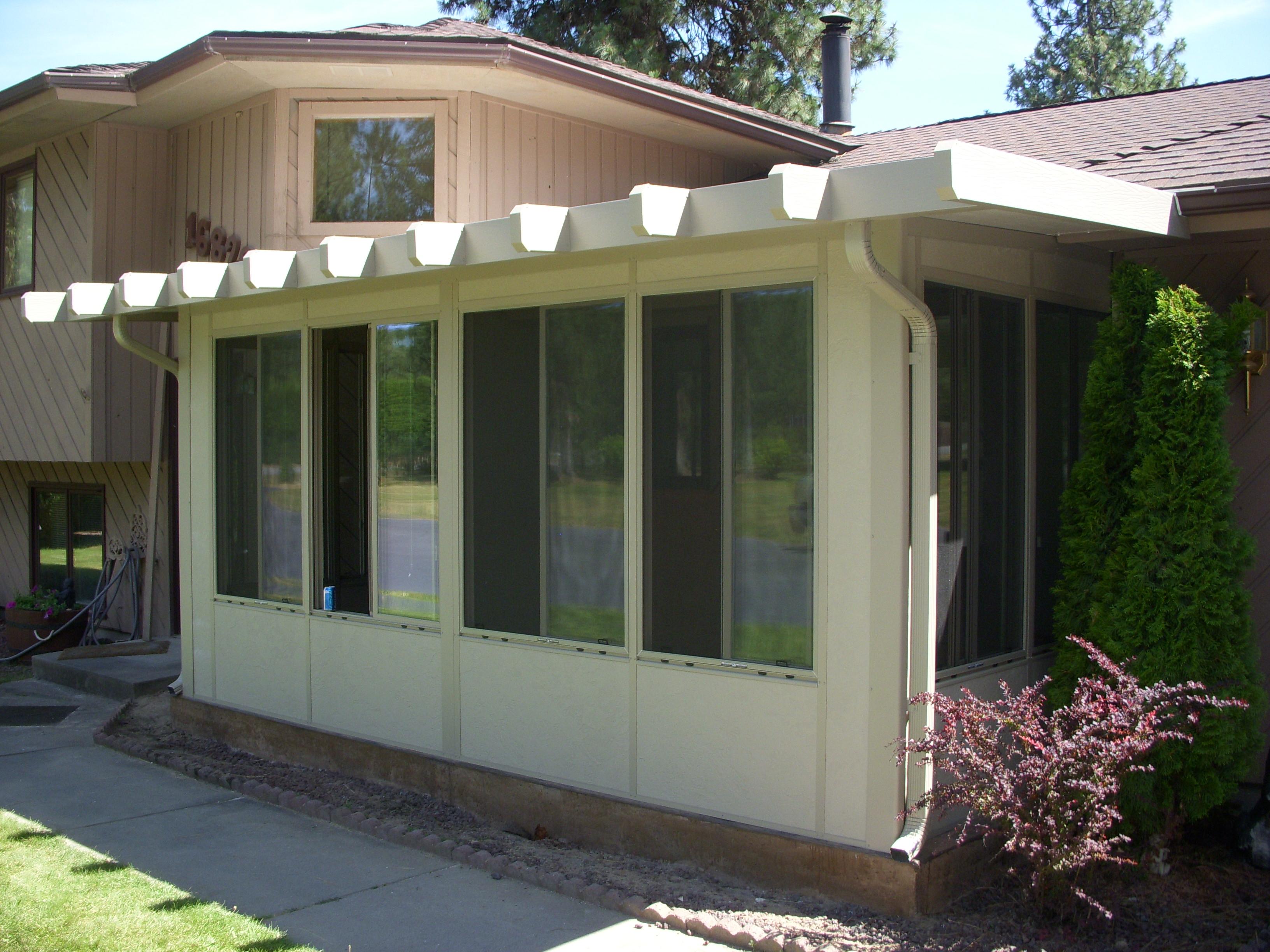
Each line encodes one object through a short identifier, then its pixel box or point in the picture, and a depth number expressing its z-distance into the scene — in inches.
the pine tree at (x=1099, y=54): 1251.2
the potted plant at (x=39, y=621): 439.8
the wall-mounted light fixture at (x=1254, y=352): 205.2
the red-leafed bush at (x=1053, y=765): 161.9
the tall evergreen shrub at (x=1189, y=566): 180.4
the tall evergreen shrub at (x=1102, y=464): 189.9
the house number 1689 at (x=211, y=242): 351.6
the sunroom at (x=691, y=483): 177.0
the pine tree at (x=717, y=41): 796.6
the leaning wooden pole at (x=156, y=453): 401.7
